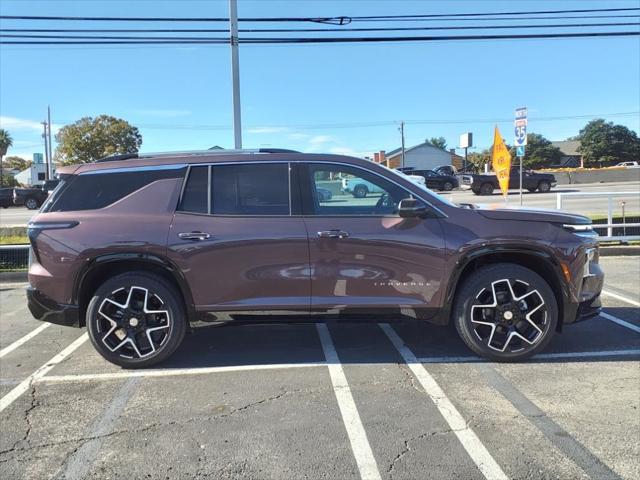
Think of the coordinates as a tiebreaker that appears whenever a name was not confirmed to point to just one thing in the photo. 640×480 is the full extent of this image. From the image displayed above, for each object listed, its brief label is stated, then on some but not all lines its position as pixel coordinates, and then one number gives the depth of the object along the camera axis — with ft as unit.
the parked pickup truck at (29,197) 113.39
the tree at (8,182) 216.25
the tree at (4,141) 279.81
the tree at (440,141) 455.50
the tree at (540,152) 251.62
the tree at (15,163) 326.85
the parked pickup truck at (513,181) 97.45
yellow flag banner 47.39
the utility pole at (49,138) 146.34
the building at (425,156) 262.67
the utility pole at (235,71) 38.86
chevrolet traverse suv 14.98
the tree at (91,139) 173.27
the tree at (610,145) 245.86
